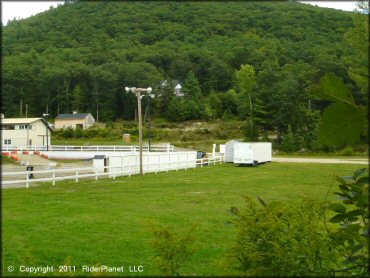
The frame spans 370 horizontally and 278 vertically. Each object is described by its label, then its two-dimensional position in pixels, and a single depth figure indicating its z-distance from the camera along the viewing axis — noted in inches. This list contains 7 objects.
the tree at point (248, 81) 2561.5
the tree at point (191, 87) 3698.3
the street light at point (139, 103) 872.5
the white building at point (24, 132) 2080.5
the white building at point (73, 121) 3120.3
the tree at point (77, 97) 3653.5
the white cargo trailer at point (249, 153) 1240.2
